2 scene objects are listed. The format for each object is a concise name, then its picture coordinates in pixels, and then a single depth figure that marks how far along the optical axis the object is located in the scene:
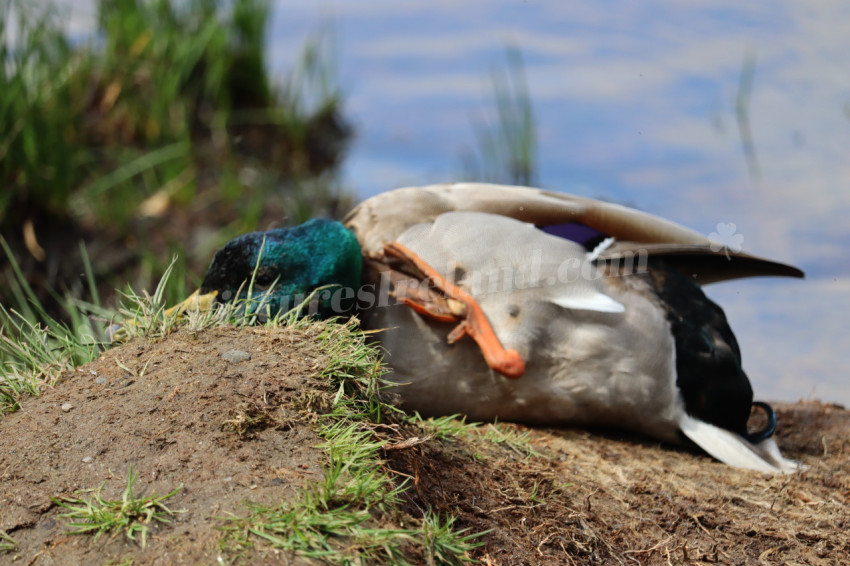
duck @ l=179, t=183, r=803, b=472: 5.84
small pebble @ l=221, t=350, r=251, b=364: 4.43
